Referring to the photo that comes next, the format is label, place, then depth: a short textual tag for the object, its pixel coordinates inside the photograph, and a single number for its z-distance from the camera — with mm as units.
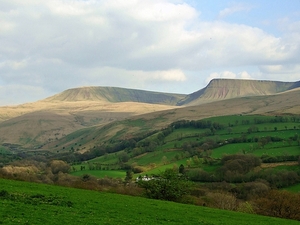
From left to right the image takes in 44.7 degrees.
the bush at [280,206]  58075
